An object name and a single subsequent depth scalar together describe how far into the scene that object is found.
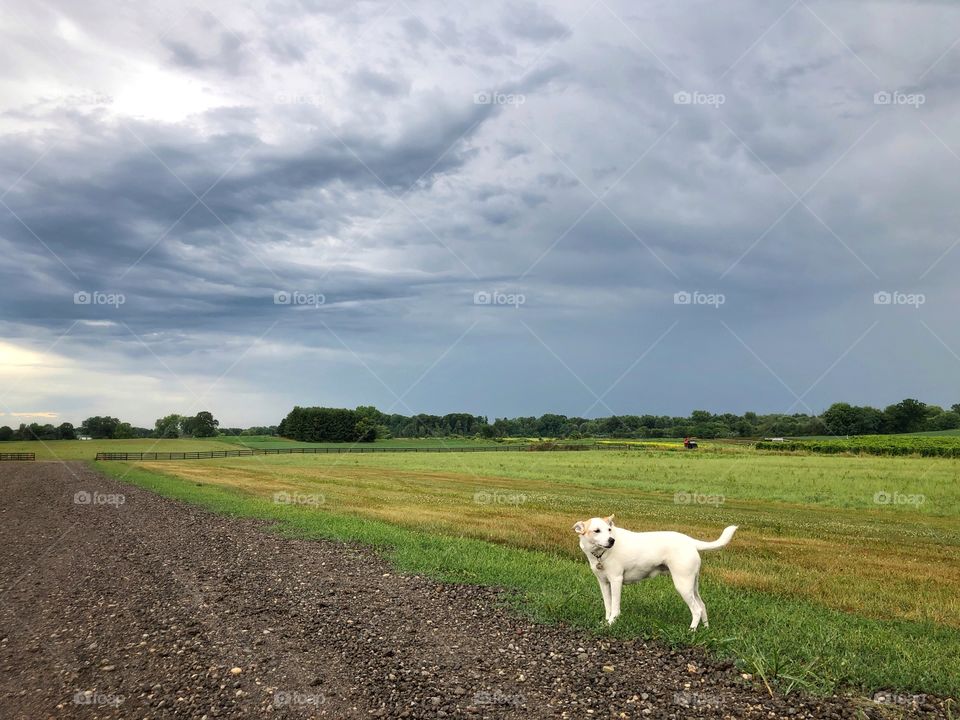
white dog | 9.38
